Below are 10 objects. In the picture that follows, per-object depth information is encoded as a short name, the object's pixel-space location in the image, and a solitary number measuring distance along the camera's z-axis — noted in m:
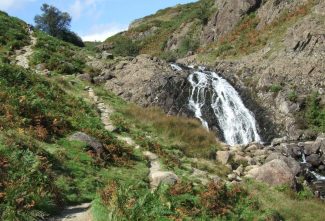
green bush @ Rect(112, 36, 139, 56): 82.78
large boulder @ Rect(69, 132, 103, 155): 17.62
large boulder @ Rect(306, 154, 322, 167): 29.34
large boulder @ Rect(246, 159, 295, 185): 18.44
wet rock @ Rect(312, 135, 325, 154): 31.04
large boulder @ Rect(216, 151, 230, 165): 22.50
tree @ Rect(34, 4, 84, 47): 58.66
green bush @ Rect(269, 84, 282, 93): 40.69
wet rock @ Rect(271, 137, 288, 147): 33.88
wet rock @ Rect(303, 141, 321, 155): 30.97
